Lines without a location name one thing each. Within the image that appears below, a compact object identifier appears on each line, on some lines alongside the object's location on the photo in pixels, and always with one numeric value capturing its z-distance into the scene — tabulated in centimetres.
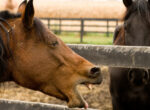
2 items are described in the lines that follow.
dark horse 784
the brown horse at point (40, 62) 547
